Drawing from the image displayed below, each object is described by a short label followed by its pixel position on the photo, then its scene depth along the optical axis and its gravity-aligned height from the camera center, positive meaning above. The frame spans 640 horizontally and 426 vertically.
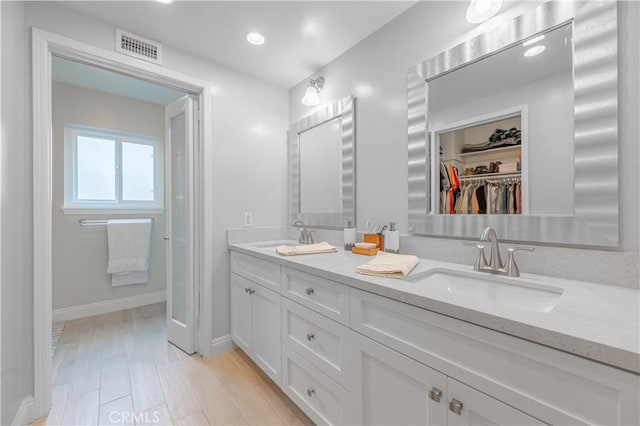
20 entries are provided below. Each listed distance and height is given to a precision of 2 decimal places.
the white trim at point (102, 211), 2.72 +0.03
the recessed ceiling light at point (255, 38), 1.78 +1.21
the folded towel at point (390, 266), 1.05 -0.23
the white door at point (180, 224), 2.08 -0.09
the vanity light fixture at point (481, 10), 1.12 +0.87
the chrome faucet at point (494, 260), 1.05 -0.21
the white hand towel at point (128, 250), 2.89 -0.41
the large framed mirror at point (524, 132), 0.94 +0.34
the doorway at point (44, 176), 1.42 +0.21
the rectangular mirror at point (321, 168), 2.02 +0.37
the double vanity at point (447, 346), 0.57 -0.40
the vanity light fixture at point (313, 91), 2.02 +0.94
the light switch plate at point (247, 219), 2.25 -0.06
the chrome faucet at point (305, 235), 2.13 -0.19
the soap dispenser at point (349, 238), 1.77 -0.18
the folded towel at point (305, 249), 1.56 -0.23
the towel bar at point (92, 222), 2.77 -0.09
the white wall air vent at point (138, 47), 1.70 +1.12
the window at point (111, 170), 2.83 +0.51
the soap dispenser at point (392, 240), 1.52 -0.16
